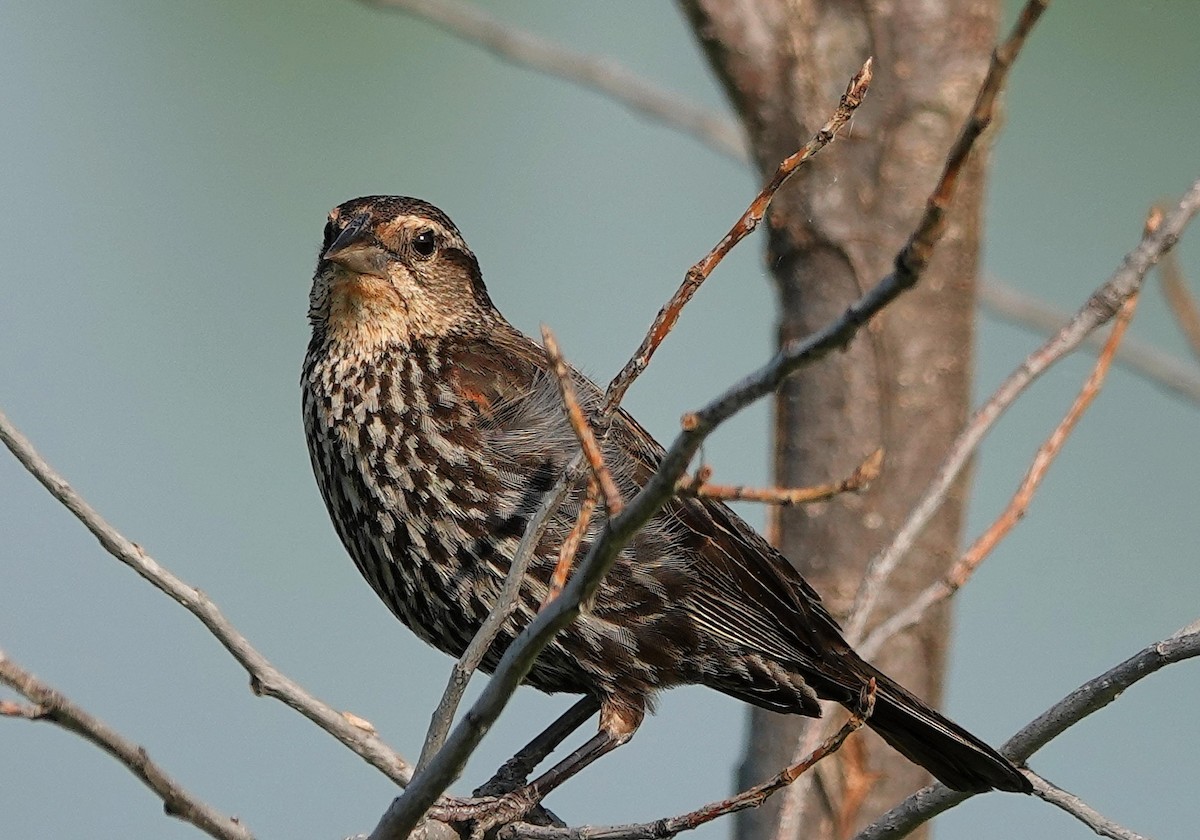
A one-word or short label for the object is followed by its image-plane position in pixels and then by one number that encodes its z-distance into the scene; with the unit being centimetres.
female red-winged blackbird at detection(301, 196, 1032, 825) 710
